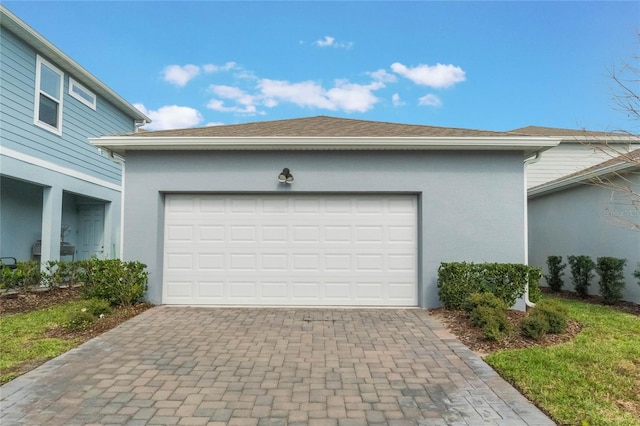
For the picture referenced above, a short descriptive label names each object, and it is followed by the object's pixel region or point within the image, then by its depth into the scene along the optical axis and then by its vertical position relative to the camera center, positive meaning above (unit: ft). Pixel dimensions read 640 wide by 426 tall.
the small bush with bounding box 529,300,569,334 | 17.02 -3.61
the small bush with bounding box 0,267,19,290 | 24.62 -3.25
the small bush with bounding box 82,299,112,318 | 19.28 -3.99
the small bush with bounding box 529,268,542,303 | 22.76 -2.98
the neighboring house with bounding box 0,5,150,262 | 27.17 +6.27
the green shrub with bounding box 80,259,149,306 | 21.42 -2.91
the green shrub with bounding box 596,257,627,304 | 25.23 -2.78
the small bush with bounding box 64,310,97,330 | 18.11 -4.35
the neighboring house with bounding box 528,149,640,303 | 25.73 +1.31
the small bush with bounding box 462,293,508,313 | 18.19 -3.25
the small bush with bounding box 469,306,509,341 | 16.26 -3.87
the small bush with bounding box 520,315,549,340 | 16.40 -3.98
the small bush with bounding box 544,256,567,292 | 32.37 -3.17
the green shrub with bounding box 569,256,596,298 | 28.09 -2.76
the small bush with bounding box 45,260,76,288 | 28.09 -3.25
